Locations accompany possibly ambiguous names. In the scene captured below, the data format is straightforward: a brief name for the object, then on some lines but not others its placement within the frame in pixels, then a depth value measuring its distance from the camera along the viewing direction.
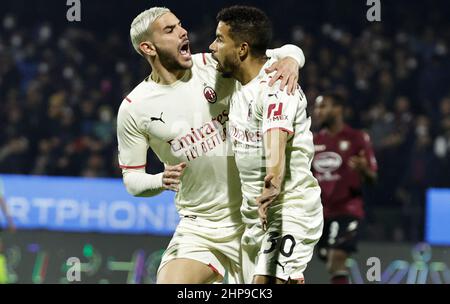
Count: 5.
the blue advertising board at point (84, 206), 23.84
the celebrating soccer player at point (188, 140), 12.10
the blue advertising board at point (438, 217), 23.67
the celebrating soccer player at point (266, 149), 10.87
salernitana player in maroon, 19.42
